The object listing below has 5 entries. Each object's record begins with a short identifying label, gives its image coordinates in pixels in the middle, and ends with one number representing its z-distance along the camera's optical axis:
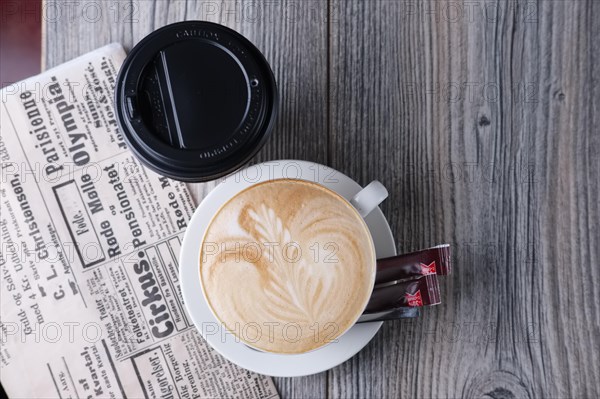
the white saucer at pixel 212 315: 0.60
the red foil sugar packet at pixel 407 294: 0.59
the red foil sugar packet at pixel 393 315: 0.60
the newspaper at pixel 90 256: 0.63
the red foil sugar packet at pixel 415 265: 0.59
